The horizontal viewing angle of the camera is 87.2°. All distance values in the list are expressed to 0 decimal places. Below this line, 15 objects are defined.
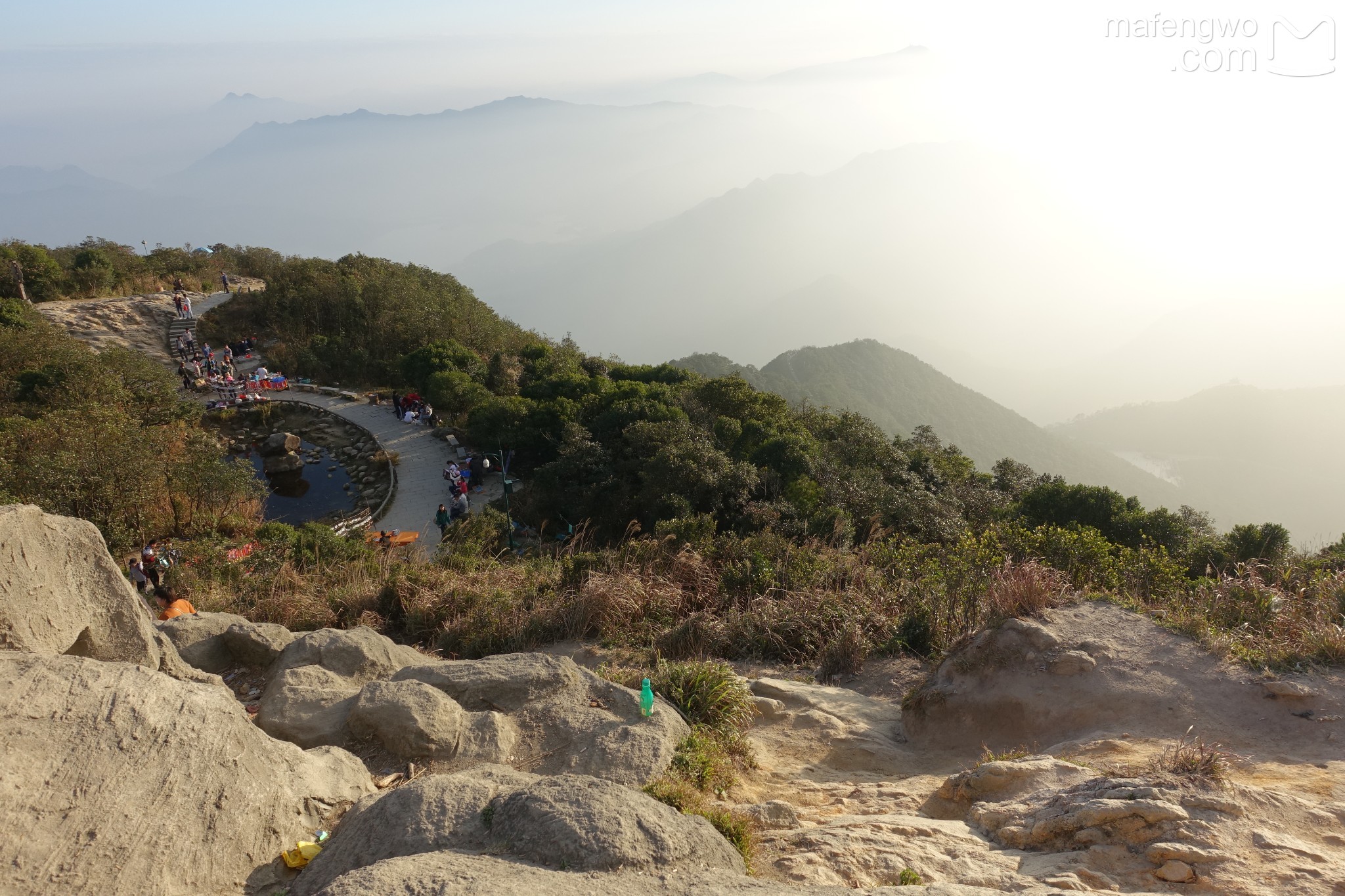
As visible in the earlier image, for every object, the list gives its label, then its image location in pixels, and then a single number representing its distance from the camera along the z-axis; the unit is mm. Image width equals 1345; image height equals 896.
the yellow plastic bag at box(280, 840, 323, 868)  3998
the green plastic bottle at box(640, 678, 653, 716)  5465
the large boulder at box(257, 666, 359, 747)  5566
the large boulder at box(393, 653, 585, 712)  5910
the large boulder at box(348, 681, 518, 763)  5305
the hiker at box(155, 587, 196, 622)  9602
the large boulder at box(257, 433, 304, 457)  23328
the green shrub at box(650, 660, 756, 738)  6105
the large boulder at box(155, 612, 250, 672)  7196
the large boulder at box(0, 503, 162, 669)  4660
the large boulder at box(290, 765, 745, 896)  3559
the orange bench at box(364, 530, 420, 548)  16938
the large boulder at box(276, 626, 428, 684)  6613
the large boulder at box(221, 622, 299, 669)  7250
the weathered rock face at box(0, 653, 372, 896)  3398
